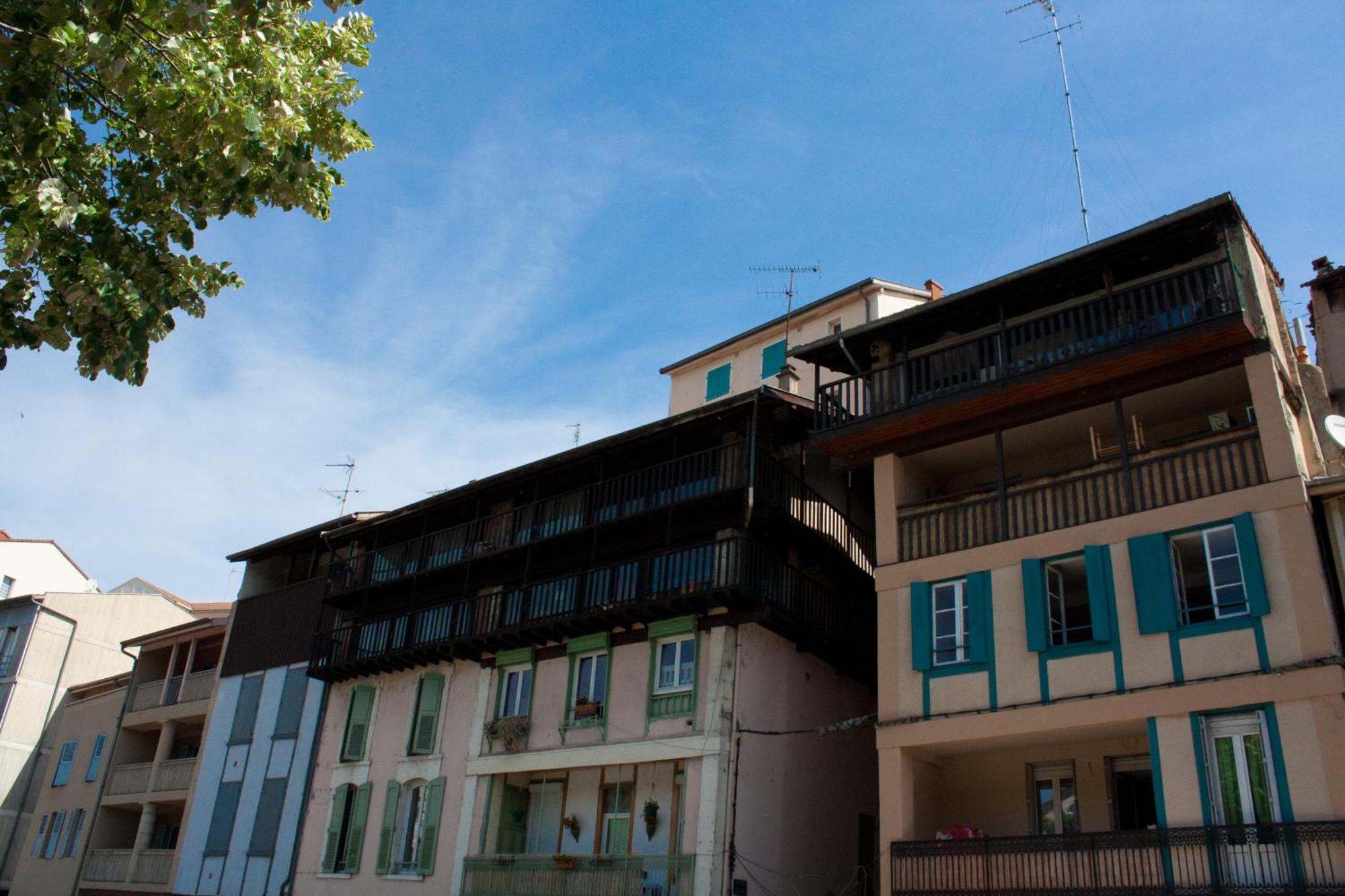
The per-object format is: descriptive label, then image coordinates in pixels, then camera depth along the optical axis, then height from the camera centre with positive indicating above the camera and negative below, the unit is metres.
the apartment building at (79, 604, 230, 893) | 33.91 +5.50
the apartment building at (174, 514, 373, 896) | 29.47 +5.54
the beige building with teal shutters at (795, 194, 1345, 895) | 15.67 +6.04
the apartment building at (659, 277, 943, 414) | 30.27 +16.39
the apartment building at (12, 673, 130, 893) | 37.28 +4.87
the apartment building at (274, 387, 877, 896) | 21.66 +5.72
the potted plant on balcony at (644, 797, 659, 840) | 22.00 +2.94
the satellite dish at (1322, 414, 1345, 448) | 17.83 +8.34
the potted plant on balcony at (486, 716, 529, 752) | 24.64 +4.78
